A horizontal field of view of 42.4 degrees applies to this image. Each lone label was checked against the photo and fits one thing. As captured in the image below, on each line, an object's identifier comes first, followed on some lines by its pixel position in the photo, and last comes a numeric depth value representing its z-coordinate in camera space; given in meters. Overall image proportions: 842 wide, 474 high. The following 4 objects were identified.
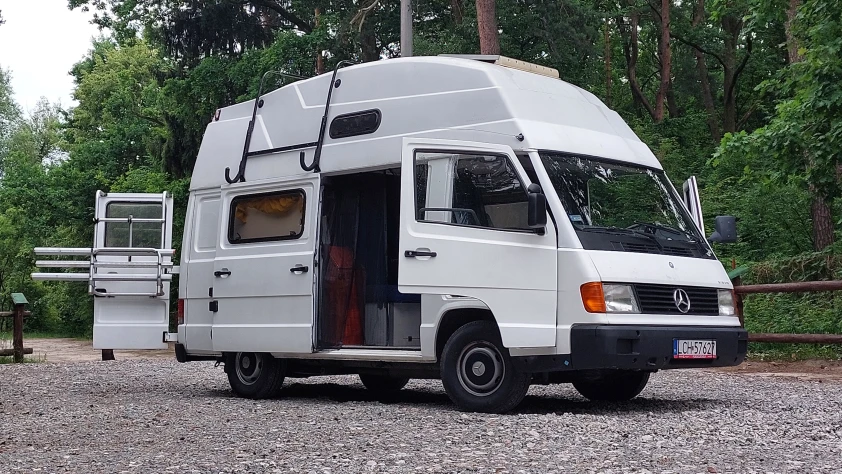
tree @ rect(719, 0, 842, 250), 15.59
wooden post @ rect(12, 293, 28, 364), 19.08
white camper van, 8.64
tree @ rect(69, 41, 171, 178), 37.56
